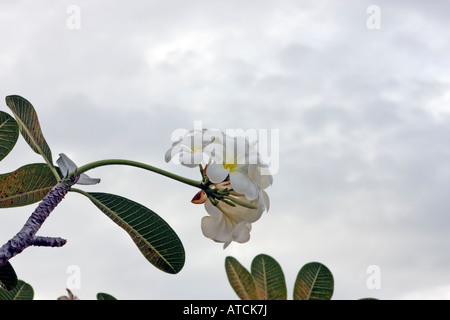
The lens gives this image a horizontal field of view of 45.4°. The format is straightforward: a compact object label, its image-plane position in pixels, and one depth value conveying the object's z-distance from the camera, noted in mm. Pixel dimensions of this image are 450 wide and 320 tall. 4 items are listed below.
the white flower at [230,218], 1197
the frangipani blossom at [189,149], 1135
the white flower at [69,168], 1125
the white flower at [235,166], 1122
